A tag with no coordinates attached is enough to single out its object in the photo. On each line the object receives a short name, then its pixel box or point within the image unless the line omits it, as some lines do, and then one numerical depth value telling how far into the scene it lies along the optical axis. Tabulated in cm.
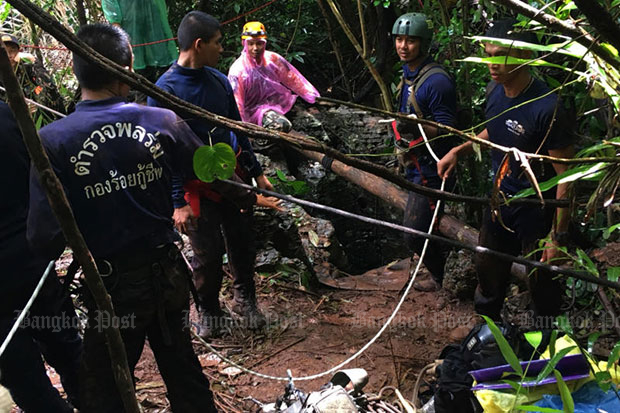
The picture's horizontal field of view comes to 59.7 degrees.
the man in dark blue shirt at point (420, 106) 393
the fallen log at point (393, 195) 434
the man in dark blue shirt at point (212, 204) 356
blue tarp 208
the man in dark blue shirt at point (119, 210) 221
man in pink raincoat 555
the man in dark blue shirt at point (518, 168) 288
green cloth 631
